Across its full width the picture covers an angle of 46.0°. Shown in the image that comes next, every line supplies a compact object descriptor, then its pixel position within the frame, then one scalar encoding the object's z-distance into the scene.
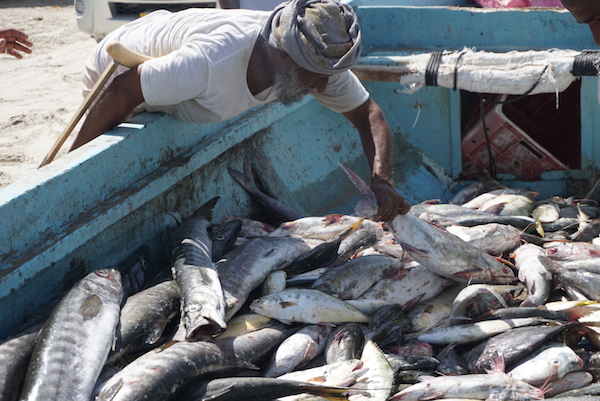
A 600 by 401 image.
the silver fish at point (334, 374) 3.22
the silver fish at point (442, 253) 4.07
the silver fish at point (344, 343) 3.47
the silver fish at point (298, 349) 3.42
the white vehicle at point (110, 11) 9.58
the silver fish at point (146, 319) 3.23
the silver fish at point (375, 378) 3.14
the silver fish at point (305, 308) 3.67
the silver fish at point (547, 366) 3.32
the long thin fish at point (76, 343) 2.82
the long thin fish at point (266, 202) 4.86
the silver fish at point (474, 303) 3.78
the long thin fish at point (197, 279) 3.24
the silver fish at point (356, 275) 3.95
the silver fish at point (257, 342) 3.36
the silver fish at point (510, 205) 5.28
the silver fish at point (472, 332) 3.61
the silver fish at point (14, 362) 2.85
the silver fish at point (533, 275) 3.94
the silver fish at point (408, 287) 4.05
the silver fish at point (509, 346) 3.44
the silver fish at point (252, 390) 2.96
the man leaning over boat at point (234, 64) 3.90
